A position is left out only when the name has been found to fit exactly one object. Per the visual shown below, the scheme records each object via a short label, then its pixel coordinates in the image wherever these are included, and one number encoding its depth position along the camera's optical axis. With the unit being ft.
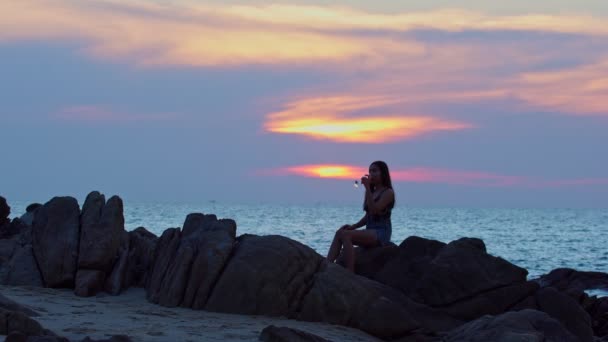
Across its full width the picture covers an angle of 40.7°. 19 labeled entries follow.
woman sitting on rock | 48.24
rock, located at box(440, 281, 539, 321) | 44.45
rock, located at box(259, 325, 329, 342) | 31.19
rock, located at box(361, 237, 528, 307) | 45.24
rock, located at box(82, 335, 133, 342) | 28.37
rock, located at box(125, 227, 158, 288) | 45.55
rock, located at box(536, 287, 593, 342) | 43.96
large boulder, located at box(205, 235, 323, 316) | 40.37
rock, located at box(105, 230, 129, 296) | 43.88
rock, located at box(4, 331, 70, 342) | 26.84
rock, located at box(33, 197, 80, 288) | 44.39
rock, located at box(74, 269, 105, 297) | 42.73
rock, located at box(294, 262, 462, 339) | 40.37
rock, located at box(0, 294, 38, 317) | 32.40
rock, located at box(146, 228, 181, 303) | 42.86
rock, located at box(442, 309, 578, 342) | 33.04
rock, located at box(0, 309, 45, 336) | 29.12
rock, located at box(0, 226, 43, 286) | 44.75
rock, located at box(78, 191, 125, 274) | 44.52
